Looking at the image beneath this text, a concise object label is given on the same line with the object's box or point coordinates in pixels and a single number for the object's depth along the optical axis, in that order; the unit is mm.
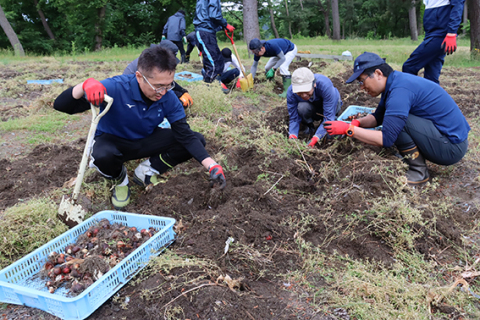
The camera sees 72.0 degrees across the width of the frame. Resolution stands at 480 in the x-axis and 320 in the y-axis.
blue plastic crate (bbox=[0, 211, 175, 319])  1755
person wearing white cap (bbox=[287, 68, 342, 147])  3615
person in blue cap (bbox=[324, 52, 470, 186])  2707
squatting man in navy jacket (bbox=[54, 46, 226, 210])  2400
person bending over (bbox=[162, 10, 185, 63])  7969
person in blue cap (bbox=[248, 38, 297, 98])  6173
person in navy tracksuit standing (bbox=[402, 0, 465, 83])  3820
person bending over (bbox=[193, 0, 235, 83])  6078
